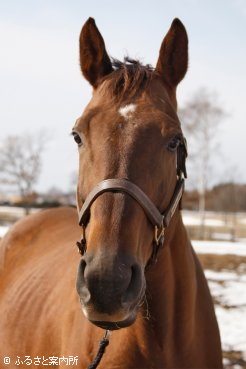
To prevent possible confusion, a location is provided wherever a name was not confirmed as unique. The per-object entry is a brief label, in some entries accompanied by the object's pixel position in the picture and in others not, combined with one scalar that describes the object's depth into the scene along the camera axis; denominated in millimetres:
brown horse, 1613
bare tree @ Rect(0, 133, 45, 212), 32838
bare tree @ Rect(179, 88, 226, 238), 23500
